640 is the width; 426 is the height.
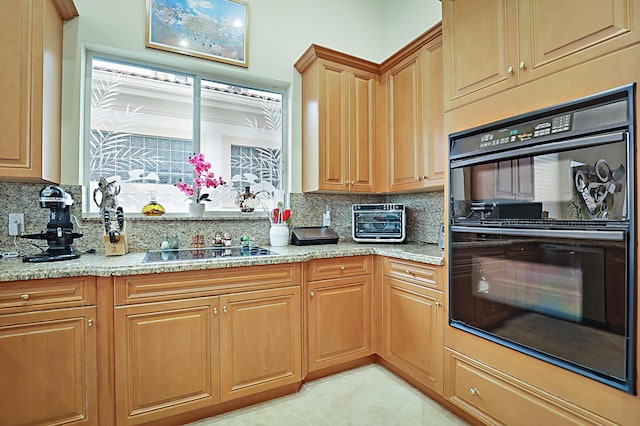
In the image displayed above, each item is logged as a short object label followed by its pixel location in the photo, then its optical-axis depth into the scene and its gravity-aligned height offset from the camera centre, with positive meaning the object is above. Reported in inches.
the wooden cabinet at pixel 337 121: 104.4 +31.6
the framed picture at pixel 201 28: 94.4 +57.6
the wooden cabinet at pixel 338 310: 88.6 -27.8
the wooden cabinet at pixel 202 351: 66.7 -31.3
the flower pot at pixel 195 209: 98.7 +1.6
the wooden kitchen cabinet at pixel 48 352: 58.9 -26.3
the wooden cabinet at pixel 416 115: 90.9 +30.7
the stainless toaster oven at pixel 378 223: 105.3 -3.0
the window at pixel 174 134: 93.4 +25.9
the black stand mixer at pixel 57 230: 70.3 -3.6
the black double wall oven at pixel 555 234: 46.8 -3.6
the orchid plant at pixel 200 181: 97.3 +10.2
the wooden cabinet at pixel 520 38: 48.7 +31.5
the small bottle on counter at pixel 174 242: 93.5 -8.4
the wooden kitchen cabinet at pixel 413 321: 78.5 -28.6
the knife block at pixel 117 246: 78.7 -7.9
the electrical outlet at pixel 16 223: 77.4 -2.2
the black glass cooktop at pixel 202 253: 76.2 -10.5
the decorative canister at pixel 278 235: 102.6 -6.7
